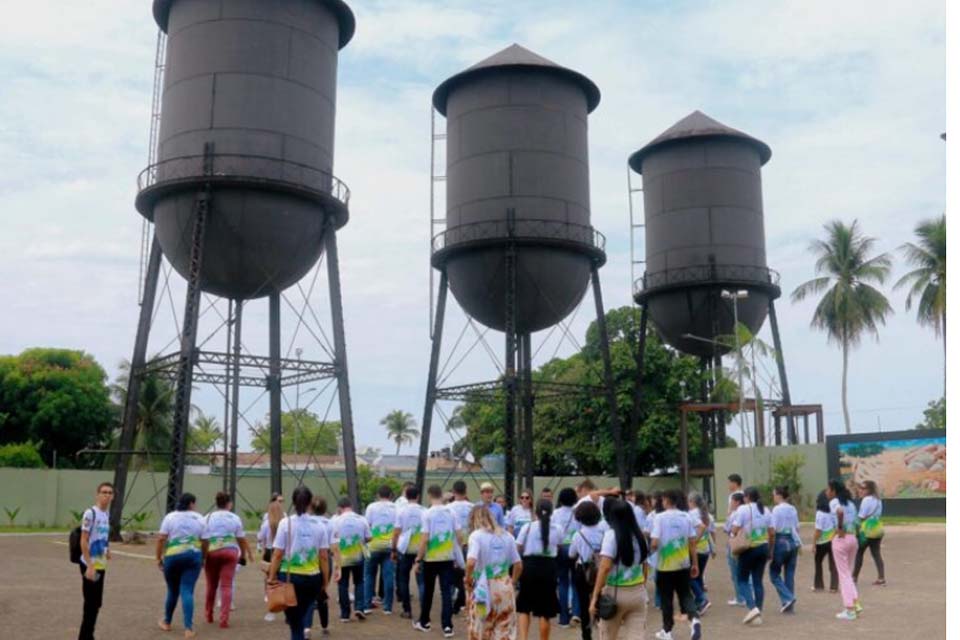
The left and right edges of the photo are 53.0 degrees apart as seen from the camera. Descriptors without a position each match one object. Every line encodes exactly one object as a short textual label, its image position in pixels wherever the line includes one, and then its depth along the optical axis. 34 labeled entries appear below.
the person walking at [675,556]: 10.83
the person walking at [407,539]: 13.07
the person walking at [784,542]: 13.56
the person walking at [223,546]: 12.12
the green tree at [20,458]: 43.06
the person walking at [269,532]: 12.45
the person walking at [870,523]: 15.62
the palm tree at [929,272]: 42.62
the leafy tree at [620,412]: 47.25
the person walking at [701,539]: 13.59
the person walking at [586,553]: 9.88
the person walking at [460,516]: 12.54
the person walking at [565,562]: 11.93
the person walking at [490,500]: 11.34
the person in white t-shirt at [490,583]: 8.93
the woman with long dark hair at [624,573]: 8.83
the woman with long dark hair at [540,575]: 9.84
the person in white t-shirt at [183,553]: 11.50
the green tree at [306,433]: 88.06
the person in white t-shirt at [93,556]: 10.24
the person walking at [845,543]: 12.85
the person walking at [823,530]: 14.67
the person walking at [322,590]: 9.98
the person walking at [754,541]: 12.98
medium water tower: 29.34
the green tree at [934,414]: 62.35
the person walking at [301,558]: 9.65
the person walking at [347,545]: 12.80
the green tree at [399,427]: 115.25
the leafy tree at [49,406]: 49.97
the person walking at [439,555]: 11.95
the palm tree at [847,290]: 47.09
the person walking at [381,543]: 13.48
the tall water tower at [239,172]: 24.31
